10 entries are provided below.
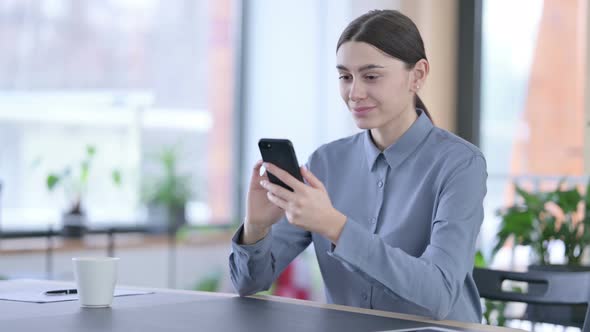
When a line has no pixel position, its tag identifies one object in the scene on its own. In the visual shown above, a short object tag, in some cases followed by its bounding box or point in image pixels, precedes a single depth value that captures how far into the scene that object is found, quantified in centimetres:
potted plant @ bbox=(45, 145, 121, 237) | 656
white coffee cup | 334
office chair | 370
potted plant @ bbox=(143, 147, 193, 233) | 731
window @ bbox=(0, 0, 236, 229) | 673
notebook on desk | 344
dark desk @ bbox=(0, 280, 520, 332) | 312
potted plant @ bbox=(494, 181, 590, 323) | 499
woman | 336
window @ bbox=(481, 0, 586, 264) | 678
